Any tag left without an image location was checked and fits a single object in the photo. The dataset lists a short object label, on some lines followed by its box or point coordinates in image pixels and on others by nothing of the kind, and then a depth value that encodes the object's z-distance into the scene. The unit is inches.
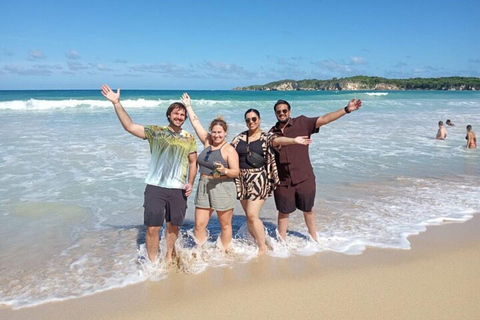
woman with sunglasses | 178.2
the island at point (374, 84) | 4827.8
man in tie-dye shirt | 165.5
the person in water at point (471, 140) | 550.0
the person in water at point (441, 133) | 632.4
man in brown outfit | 183.6
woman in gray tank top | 175.8
